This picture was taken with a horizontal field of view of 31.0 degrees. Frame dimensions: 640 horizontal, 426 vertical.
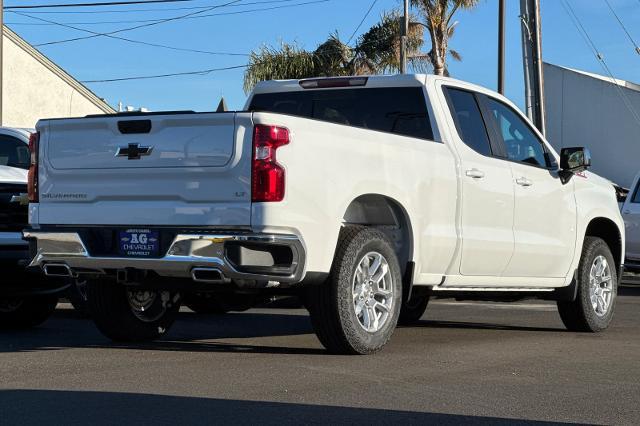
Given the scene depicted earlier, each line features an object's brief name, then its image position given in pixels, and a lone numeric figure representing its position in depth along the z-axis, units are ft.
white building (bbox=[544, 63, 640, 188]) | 125.80
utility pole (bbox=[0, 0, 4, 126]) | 81.25
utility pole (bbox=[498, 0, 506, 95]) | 87.56
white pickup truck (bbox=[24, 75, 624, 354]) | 23.54
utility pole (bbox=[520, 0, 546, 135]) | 74.77
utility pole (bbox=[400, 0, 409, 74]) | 122.93
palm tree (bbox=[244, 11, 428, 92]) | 136.77
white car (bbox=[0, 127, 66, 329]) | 29.71
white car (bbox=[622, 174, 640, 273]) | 55.88
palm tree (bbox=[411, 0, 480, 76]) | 127.95
